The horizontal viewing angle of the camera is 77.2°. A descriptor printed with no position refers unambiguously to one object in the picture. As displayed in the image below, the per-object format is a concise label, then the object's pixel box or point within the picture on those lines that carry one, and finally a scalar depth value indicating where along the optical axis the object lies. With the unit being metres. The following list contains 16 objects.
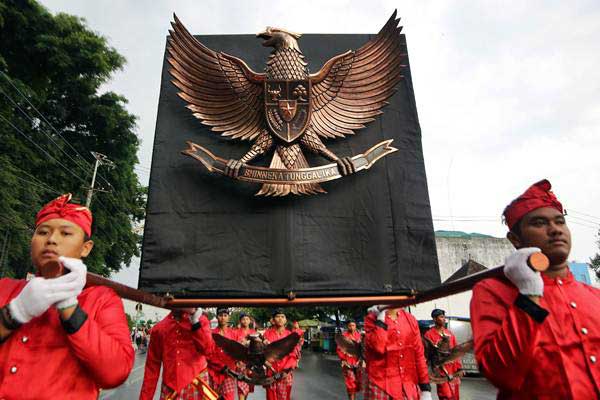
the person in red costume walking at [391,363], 4.24
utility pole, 14.82
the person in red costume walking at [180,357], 4.03
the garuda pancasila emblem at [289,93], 3.25
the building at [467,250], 24.28
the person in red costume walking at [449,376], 6.21
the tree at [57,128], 11.98
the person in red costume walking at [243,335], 6.81
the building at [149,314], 47.56
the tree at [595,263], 18.52
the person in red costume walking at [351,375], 8.45
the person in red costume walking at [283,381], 6.61
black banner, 2.87
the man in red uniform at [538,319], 1.58
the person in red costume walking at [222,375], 5.97
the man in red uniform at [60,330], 1.63
